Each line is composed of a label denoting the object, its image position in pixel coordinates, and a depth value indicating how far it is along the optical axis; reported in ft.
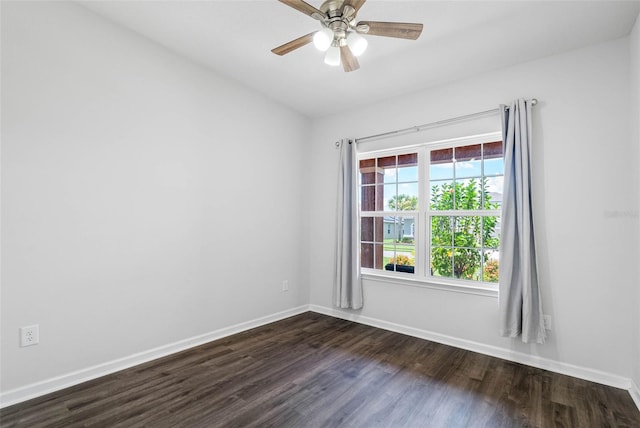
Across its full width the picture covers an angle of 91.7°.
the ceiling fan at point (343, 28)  5.89
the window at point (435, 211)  10.09
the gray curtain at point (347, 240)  12.38
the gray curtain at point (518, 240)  8.50
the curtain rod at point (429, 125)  9.67
